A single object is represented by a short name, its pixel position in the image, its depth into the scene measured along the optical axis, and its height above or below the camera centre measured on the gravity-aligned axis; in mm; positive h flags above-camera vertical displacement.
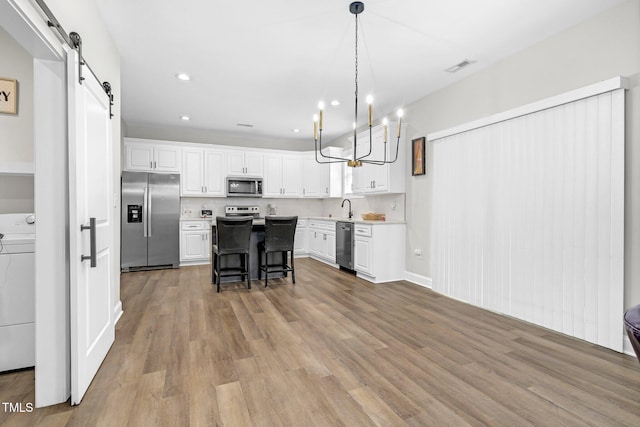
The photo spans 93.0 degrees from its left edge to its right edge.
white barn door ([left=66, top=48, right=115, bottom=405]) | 1707 -92
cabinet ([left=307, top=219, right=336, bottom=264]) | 5737 -603
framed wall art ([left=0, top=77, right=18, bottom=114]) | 2205 +829
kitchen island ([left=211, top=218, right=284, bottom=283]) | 4488 -728
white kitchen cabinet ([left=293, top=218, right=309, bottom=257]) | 6685 -646
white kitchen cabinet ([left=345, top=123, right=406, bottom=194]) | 4707 +680
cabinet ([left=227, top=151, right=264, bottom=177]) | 6369 +987
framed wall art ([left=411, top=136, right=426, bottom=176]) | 4367 +792
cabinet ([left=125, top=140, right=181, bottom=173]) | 5602 +992
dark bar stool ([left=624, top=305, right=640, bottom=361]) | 1085 -421
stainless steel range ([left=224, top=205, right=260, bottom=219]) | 6492 -24
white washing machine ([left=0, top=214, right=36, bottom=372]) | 1991 -615
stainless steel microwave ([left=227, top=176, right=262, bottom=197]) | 6336 +496
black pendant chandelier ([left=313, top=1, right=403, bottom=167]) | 2441 +1609
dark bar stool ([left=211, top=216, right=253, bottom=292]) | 3949 -386
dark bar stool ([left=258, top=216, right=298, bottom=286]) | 4254 -360
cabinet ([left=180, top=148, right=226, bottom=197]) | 5992 +742
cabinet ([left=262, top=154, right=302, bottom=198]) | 6742 +784
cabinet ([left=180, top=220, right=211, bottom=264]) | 5676 -605
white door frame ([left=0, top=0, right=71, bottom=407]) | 1663 -87
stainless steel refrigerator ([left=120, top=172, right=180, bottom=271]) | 5184 -198
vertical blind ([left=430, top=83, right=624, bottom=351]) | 2465 -61
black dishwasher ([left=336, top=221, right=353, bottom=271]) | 5066 -590
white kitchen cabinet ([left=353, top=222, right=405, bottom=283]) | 4559 -632
